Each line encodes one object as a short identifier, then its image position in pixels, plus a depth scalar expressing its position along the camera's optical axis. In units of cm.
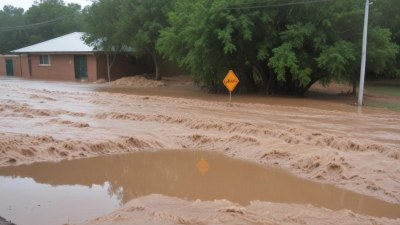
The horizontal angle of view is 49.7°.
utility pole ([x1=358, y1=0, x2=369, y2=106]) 2031
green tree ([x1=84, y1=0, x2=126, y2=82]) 3628
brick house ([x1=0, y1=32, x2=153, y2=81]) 4003
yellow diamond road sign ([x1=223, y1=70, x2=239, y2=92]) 1967
